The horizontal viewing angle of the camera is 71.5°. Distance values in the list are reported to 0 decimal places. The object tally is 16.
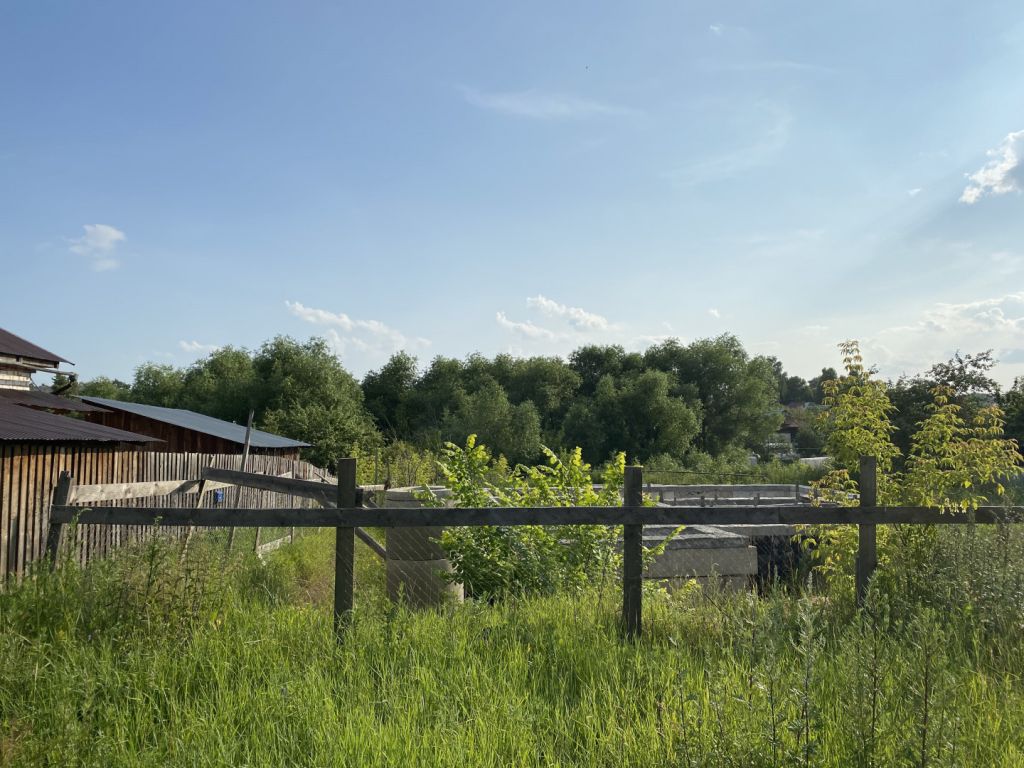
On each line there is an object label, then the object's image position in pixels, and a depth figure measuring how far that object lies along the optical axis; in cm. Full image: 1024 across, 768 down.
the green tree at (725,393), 5075
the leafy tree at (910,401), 2158
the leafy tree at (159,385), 6031
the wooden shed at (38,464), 907
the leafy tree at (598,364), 5591
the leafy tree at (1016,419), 3125
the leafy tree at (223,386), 5062
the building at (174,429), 2258
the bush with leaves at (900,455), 609
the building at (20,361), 2006
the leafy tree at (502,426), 4247
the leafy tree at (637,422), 4484
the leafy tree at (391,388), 5575
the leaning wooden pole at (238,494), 889
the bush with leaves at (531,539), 701
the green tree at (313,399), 3772
